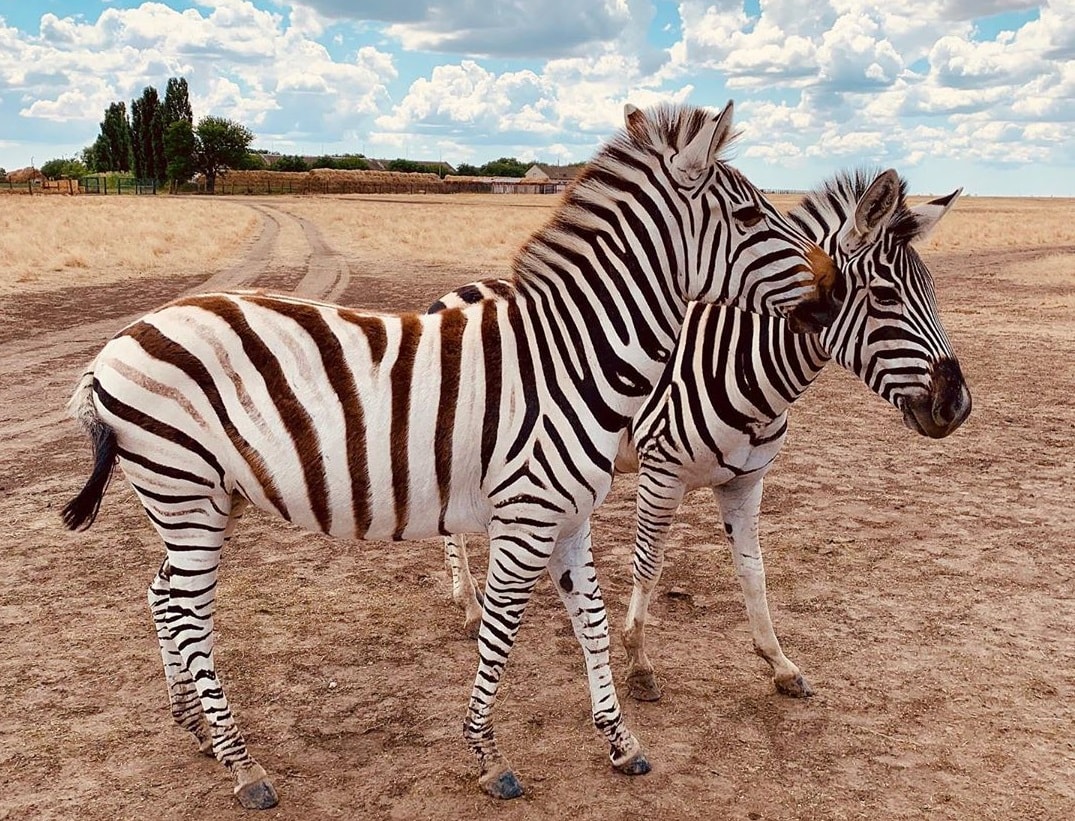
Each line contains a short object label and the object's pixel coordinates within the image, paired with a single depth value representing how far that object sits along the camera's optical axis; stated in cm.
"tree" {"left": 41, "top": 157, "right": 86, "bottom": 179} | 13155
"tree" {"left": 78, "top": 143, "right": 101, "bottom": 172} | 13818
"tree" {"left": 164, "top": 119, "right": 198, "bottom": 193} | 9844
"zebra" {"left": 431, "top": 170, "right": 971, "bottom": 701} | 377
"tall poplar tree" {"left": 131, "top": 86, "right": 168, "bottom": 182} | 10525
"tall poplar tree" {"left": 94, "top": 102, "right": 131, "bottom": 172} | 11806
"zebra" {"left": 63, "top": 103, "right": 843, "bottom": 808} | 350
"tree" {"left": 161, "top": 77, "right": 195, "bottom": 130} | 10875
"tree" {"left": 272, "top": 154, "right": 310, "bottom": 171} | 12438
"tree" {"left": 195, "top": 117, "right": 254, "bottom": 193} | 10156
